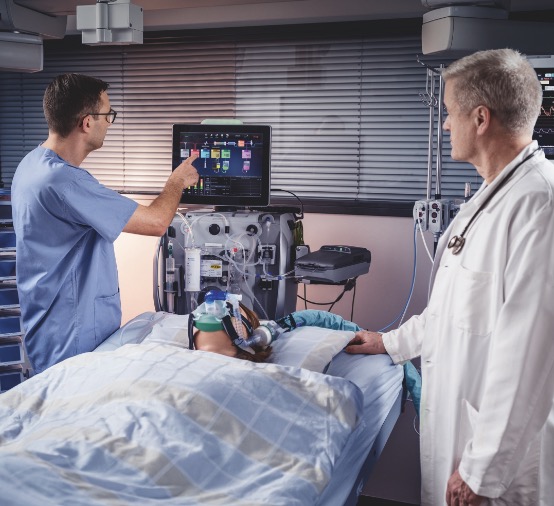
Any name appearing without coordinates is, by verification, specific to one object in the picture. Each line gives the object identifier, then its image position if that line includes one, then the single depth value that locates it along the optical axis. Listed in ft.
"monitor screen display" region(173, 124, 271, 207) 10.25
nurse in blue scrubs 7.66
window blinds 11.98
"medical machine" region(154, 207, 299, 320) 10.03
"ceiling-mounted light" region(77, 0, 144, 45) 9.93
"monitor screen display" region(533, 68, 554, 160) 9.23
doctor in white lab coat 4.60
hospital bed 4.80
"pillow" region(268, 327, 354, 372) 7.48
